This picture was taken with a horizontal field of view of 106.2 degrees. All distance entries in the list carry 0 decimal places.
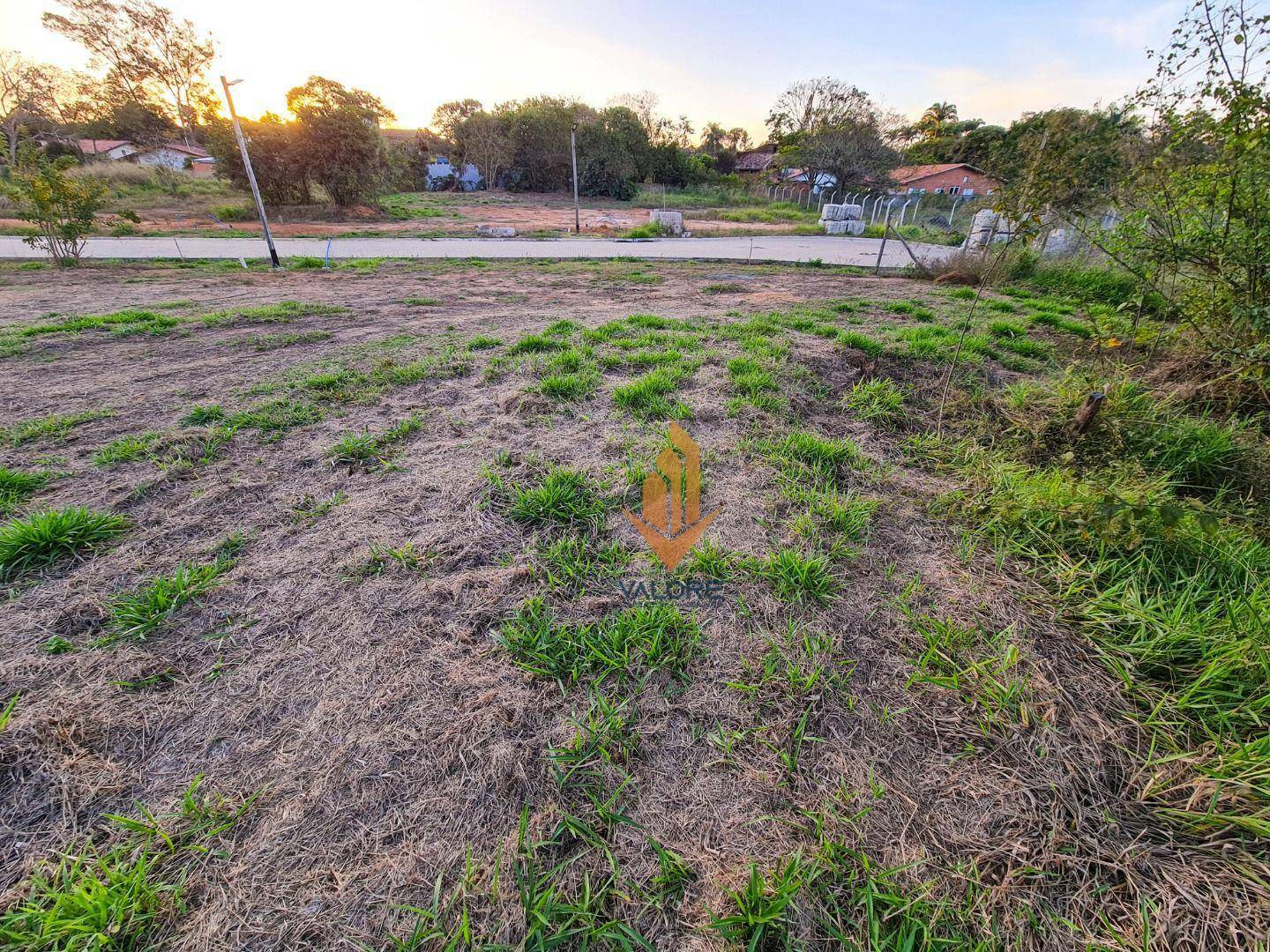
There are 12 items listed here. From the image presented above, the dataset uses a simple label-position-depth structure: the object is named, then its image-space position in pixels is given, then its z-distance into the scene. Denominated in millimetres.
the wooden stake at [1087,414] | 2768
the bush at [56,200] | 8703
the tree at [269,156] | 18703
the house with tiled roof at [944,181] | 31467
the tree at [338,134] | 18953
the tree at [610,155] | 33000
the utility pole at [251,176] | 8688
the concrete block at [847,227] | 19625
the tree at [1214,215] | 2455
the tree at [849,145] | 29078
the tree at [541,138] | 33906
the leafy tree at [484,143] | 34719
